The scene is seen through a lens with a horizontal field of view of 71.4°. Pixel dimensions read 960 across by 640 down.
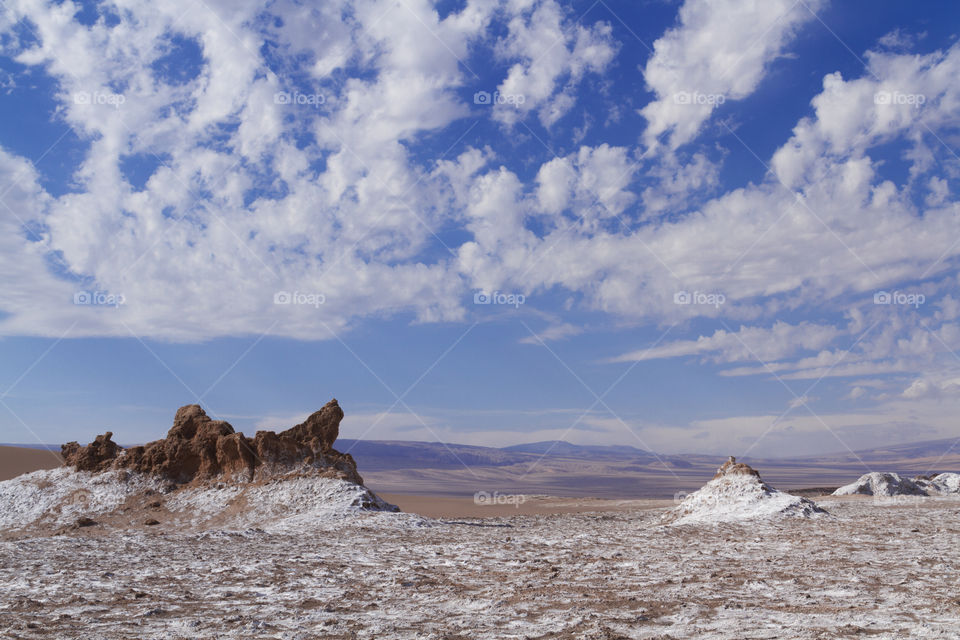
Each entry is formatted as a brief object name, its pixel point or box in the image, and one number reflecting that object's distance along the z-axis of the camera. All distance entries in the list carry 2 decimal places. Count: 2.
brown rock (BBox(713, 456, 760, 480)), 22.05
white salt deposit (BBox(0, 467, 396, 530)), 19.28
